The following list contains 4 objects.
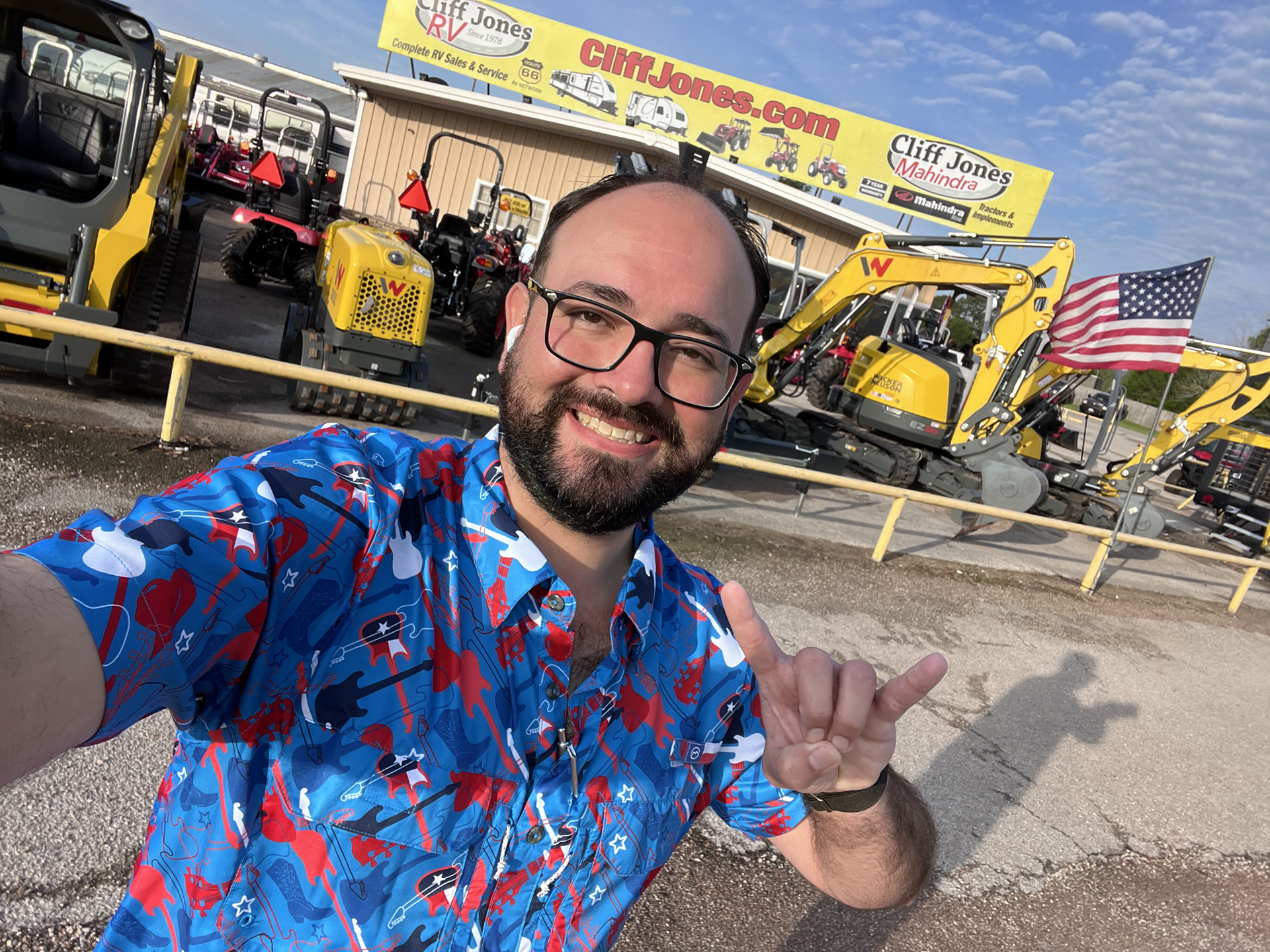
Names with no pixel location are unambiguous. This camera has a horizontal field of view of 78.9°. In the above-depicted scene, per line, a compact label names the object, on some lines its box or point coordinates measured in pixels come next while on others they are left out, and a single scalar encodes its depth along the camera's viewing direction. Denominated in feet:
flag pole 23.61
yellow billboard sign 67.51
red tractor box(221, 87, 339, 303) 32.45
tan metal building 57.82
